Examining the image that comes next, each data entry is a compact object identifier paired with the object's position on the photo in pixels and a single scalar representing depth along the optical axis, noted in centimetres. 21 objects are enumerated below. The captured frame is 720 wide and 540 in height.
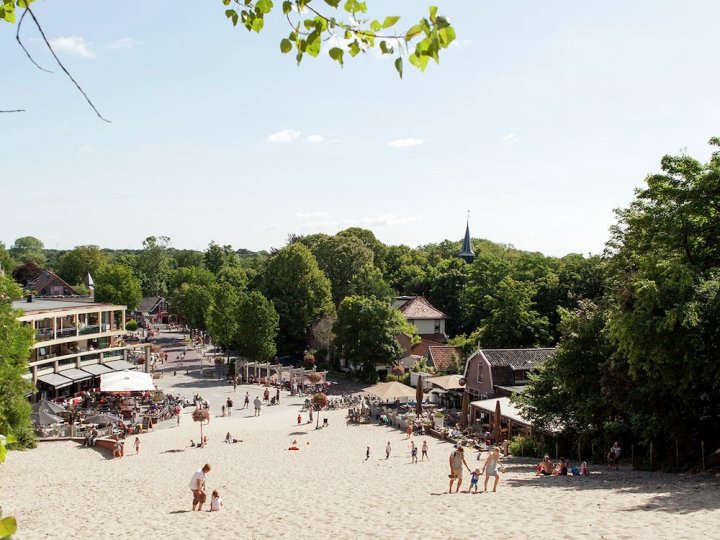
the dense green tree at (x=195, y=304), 7544
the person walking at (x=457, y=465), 1638
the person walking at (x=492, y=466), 1645
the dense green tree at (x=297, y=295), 5988
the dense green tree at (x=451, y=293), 6894
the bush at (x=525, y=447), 2600
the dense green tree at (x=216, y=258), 11244
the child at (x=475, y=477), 1645
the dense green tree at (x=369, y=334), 4859
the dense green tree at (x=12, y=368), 2591
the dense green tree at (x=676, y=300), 1670
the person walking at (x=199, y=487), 1611
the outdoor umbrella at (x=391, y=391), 3550
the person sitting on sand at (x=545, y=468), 2067
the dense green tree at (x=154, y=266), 12038
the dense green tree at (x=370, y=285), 6184
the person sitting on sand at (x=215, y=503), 1633
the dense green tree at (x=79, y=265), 12019
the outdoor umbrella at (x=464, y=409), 3256
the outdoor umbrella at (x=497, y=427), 2825
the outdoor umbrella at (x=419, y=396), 3531
